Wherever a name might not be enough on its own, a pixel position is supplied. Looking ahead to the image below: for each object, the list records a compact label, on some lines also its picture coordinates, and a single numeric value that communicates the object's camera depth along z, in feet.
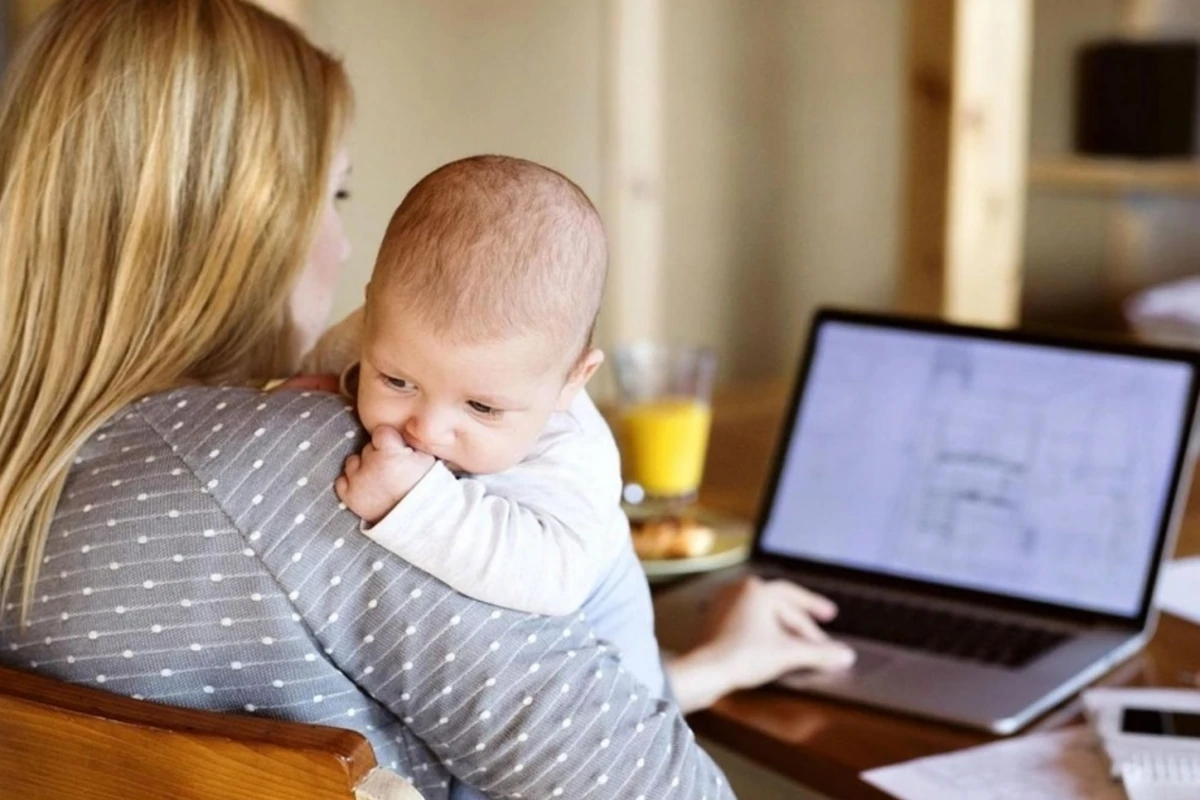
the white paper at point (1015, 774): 3.39
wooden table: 3.61
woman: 2.75
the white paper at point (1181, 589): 4.64
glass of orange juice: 5.52
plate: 5.02
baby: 2.72
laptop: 4.38
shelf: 11.18
